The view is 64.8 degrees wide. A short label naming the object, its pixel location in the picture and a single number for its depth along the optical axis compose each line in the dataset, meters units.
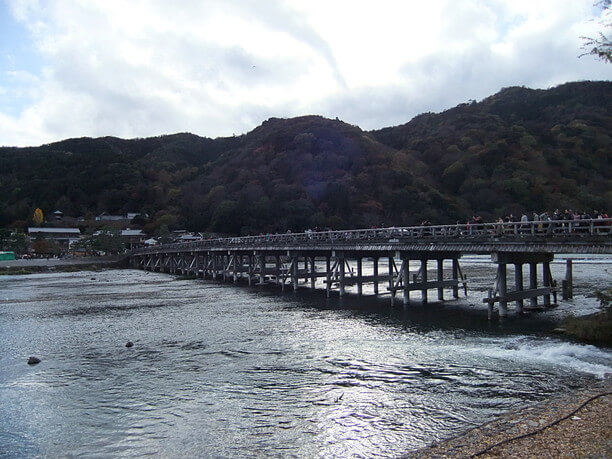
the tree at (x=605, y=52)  12.51
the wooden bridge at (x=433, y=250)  19.13
